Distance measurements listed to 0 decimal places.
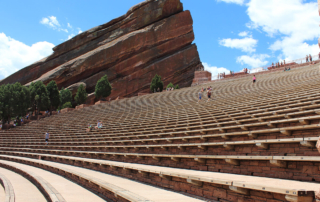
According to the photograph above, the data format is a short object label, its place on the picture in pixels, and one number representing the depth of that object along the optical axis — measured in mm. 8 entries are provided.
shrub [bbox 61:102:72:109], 40094
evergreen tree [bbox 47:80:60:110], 38506
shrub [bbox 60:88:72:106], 44006
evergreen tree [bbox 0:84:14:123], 29906
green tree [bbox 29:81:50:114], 35094
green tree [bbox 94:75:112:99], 40409
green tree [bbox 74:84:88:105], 43031
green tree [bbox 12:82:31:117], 31141
